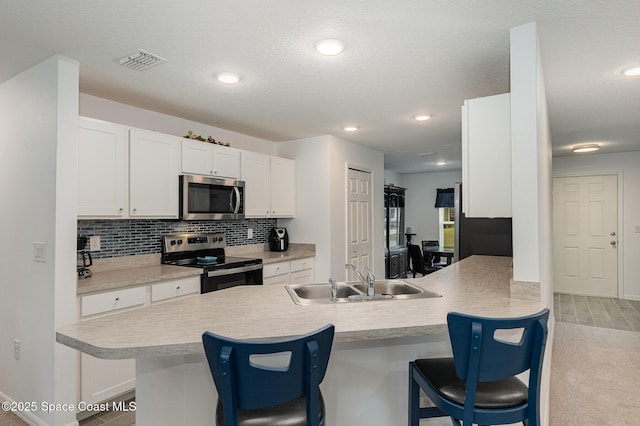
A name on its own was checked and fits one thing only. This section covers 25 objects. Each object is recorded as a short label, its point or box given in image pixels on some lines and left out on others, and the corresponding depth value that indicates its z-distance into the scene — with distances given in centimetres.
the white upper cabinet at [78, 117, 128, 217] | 256
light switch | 232
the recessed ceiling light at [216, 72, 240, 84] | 257
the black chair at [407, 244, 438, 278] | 618
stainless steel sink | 218
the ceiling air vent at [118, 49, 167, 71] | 224
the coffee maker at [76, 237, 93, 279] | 256
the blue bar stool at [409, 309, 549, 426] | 124
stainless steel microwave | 333
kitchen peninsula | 136
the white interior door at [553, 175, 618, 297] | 594
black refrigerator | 429
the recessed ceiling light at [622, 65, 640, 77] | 246
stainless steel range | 322
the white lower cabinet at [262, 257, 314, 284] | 388
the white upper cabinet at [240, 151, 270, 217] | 406
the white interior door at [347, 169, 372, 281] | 489
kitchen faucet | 208
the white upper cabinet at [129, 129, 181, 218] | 294
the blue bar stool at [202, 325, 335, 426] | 107
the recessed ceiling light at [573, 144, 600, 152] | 533
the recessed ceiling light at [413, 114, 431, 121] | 362
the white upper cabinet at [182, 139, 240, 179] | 340
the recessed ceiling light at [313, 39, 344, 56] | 208
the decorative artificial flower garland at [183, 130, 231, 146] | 356
